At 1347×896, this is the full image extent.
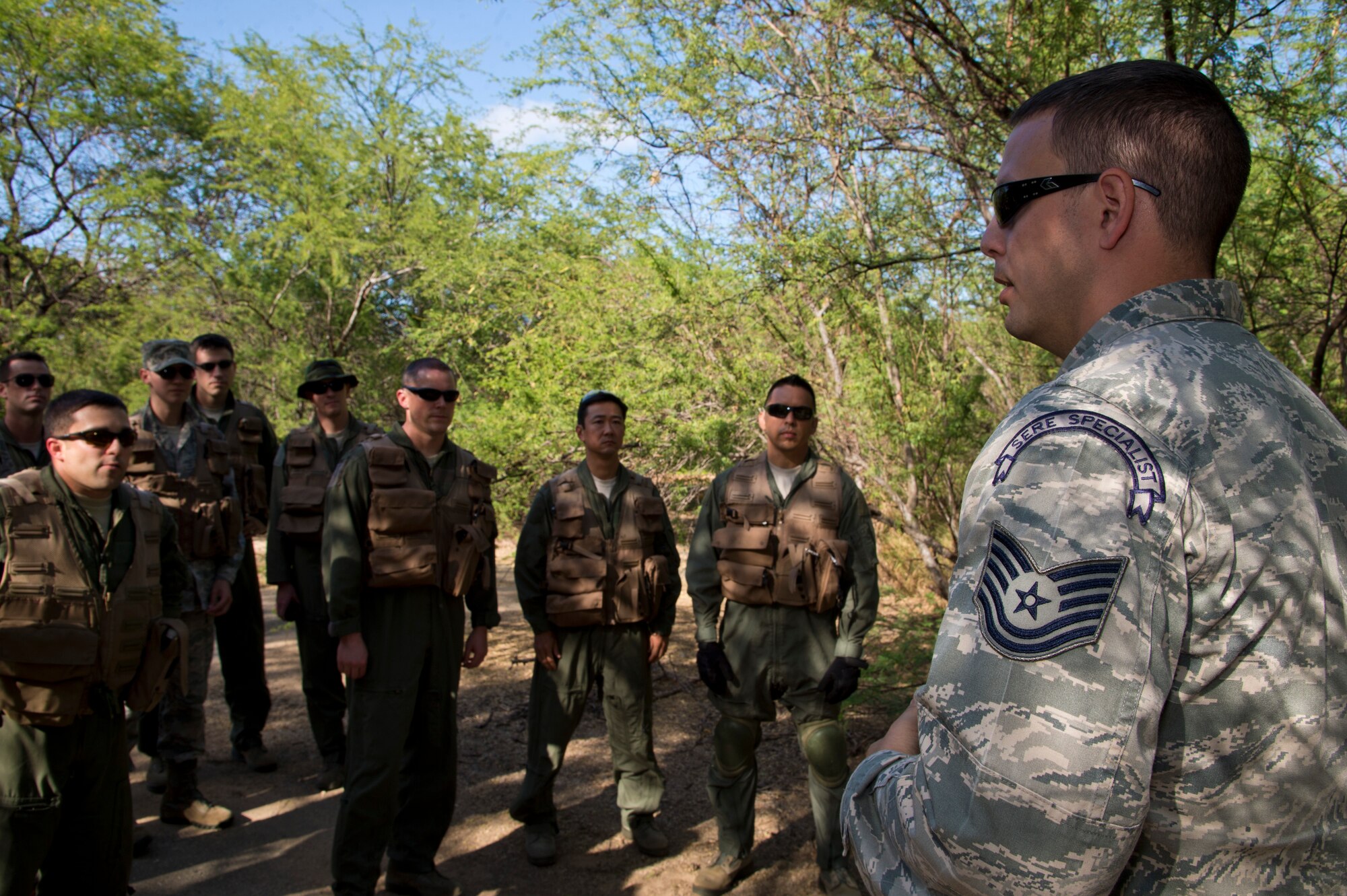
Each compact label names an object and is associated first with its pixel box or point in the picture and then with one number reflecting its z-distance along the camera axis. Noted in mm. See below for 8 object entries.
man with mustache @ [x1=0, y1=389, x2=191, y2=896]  2904
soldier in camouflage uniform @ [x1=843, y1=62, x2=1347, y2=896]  967
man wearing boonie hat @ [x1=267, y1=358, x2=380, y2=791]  5324
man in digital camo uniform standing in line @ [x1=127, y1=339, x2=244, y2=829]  4656
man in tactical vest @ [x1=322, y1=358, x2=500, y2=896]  3666
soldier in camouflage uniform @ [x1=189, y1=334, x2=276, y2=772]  5484
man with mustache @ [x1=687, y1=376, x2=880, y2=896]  4086
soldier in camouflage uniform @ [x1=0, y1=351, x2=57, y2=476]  5086
